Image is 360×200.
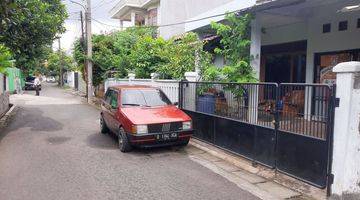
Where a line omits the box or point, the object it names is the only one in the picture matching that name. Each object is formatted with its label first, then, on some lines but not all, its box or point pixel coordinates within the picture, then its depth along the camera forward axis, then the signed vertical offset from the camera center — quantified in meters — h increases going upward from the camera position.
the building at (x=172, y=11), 24.38 +5.01
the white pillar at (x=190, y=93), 9.73 -0.50
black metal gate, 5.29 -0.94
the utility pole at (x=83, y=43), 22.27 +2.27
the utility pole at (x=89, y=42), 20.23 +2.11
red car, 7.71 -1.05
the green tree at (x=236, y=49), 10.04 +0.91
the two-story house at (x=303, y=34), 9.80 +1.44
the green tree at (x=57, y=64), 53.76 +2.17
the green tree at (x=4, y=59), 6.96 +0.36
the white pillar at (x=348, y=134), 4.80 -0.84
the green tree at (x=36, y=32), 11.68 +1.70
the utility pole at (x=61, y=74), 51.19 +0.32
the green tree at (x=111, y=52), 18.71 +1.56
